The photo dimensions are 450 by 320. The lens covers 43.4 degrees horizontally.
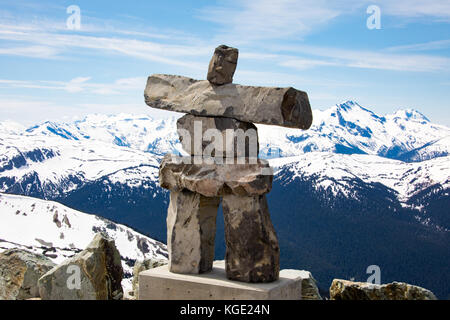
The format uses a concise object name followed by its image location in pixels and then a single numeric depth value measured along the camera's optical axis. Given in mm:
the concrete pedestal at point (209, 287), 17422
